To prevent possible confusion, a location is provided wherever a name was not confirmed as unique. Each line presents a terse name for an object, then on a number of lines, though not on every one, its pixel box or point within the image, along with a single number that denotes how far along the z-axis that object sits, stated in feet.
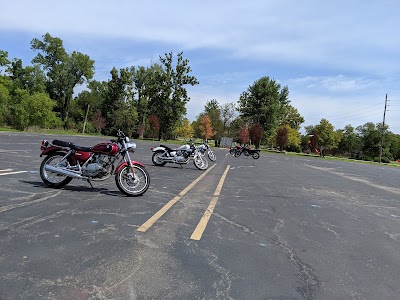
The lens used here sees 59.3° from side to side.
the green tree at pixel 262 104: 270.26
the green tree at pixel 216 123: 274.57
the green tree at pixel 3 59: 229.66
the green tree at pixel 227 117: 280.66
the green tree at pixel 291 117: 327.61
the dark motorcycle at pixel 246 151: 113.66
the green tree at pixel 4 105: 170.52
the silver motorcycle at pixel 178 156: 53.57
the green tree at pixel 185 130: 335.67
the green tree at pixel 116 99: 260.21
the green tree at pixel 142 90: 279.49
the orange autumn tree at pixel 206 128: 275.59
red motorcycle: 25.99
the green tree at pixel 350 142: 359.23
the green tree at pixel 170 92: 242.37
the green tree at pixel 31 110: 175.52
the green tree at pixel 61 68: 262.26
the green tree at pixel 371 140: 332.19
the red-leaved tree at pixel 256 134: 238.48
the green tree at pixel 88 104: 283.38
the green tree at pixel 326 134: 263.78
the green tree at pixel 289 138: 224.12
